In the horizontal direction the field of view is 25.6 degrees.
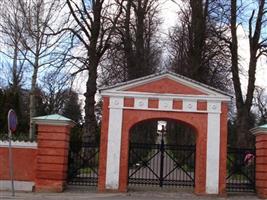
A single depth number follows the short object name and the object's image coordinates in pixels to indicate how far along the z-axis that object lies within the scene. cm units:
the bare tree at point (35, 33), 3356
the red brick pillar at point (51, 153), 2239
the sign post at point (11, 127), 2031
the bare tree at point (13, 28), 3562
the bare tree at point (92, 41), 3284
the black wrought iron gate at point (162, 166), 2373
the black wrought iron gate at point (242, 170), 2394
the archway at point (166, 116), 2288
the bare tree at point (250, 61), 3381
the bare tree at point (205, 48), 3572
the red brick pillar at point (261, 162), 2255
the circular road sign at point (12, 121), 2030
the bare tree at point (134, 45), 3616
